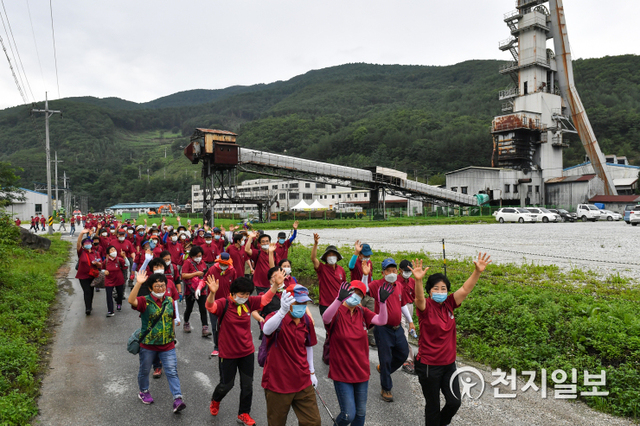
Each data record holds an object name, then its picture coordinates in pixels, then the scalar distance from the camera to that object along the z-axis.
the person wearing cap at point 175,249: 10.77
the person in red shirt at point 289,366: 3.91
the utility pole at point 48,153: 34.71
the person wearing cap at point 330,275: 6.38
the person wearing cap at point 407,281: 5.95
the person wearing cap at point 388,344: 5.37
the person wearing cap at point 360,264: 5.81
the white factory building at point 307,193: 83.71
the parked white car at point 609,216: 41.75
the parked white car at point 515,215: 38.89
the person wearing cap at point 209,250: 10.18
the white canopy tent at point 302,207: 58.78
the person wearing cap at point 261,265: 8.19
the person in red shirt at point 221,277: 6.32
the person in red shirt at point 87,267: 10.10
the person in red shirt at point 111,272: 9.89
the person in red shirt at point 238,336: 4.80
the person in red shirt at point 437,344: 4.39
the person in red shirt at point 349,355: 4.18
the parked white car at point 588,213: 41.38
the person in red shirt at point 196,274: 7.86
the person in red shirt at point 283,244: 8.49
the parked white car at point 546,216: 38.76
